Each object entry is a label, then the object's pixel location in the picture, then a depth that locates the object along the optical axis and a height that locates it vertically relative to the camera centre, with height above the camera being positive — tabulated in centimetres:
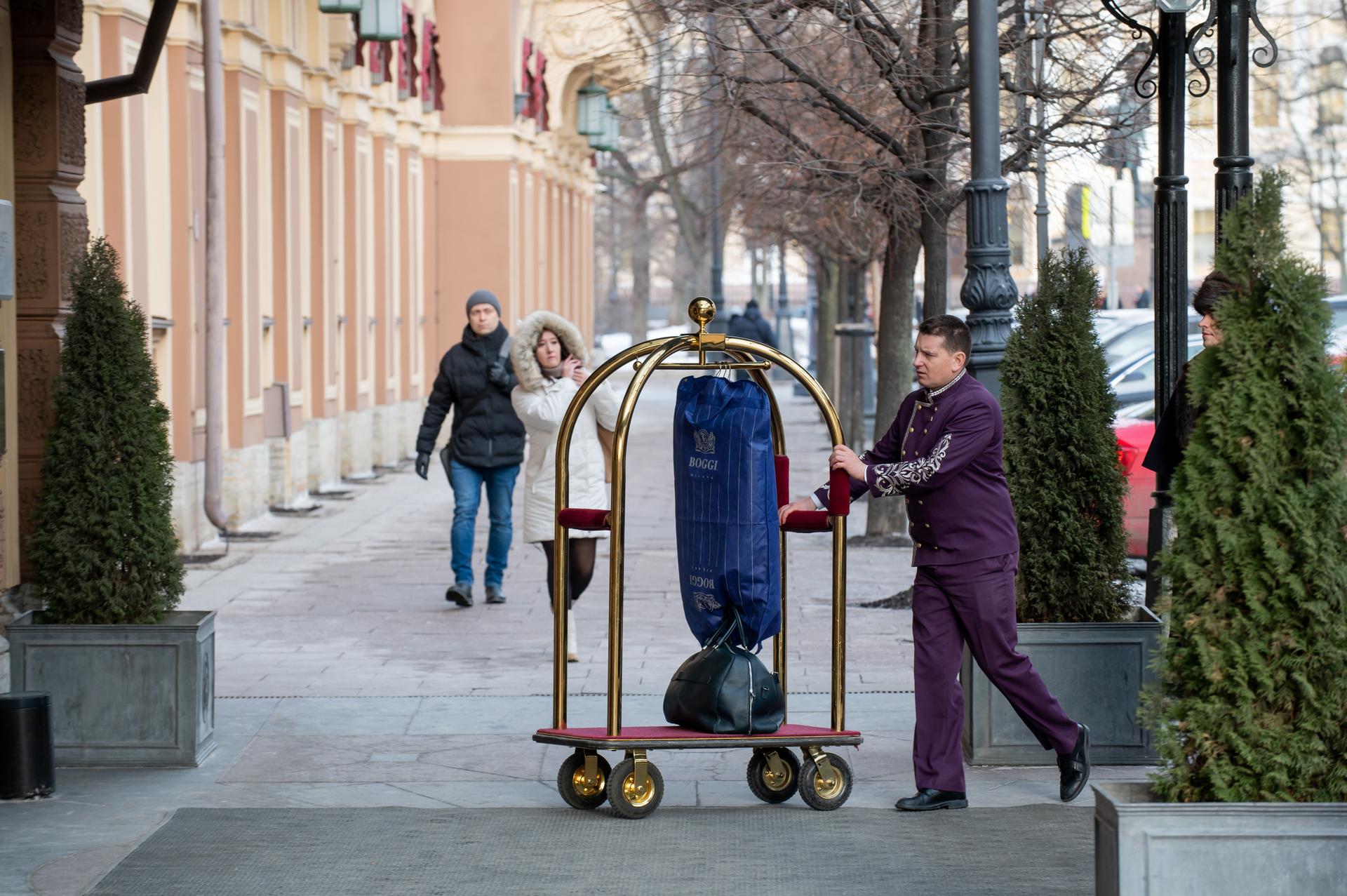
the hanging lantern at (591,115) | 5030 +363
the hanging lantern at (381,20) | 3035 +301
